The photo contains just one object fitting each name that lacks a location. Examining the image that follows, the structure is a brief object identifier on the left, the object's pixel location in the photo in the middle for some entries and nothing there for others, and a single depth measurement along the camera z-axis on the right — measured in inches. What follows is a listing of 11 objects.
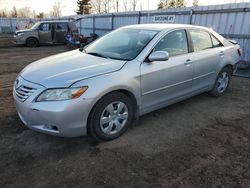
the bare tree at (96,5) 1924.2
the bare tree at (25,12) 2842.0
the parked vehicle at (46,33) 620.4
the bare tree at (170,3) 1438.2
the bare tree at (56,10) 2554.1
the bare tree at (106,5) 1917.8
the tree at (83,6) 1856.5
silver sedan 115.6
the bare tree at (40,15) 2376.1
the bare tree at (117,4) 1872.8
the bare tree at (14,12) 2586.1
